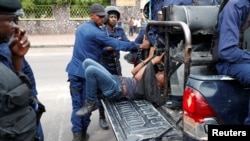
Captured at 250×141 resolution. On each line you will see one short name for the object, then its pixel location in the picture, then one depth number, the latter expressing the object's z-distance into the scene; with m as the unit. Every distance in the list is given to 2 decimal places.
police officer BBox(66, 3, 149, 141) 4.71
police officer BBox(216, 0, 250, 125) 2.64
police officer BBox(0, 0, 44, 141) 2.15
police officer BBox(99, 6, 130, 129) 5.28
